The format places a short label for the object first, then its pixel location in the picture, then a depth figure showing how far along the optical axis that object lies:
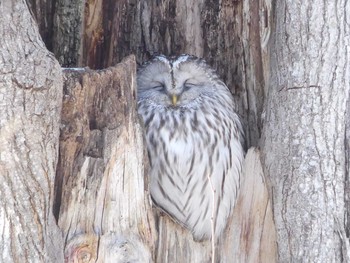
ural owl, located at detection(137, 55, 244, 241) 6.99
